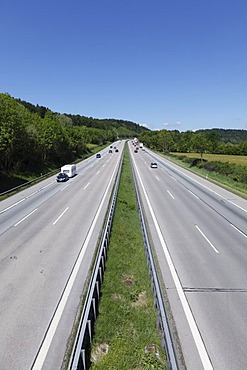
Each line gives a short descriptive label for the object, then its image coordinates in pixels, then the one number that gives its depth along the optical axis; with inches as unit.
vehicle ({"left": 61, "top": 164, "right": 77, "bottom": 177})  1673.2
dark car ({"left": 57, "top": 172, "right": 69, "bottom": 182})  1517.0
